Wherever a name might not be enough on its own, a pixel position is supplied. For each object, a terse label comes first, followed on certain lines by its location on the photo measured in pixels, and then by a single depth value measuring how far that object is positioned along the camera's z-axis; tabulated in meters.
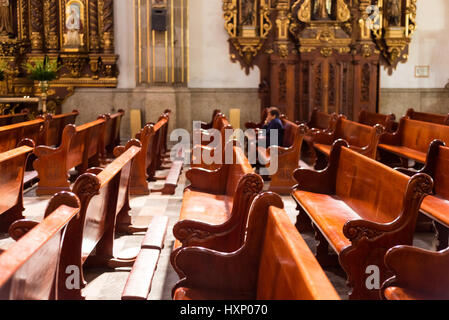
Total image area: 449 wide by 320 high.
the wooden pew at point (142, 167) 6.72
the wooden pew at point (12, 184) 4.61
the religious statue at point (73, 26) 11.61
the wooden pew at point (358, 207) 3.20
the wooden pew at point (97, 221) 3.04
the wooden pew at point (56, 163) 6.65
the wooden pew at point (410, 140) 6.58
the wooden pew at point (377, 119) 8.62
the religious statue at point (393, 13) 11.89
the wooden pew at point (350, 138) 6.58
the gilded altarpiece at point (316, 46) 11.61
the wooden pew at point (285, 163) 7.09
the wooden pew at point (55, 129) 8.02
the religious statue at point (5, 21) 11.66
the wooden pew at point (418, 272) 2.63
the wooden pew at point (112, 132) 9.42
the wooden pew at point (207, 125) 10.62
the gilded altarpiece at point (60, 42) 11.65
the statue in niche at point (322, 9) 11.59
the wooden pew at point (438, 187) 4.02
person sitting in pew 7.86
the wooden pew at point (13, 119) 8.09
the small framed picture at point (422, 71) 12.50
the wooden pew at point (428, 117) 8.58
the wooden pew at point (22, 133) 6.43
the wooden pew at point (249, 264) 2.26
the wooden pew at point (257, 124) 10.03
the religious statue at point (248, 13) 11.57
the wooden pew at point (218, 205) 3.09
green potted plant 11.11
